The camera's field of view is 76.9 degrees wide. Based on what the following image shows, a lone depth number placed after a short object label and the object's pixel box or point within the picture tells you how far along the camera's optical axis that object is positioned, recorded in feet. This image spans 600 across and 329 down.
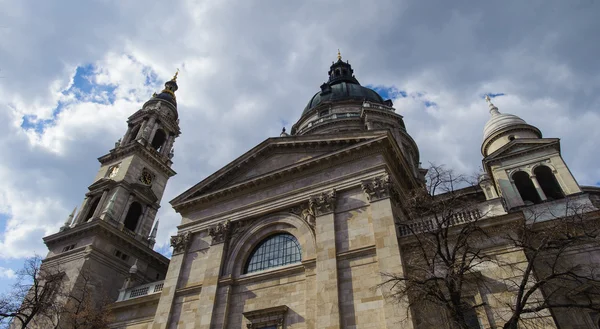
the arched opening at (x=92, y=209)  117.39
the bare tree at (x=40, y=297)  66.44
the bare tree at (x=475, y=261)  38.73
